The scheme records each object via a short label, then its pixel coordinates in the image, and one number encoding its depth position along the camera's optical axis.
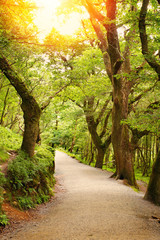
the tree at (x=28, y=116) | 7.92
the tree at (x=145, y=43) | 5.60
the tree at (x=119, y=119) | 11.47
